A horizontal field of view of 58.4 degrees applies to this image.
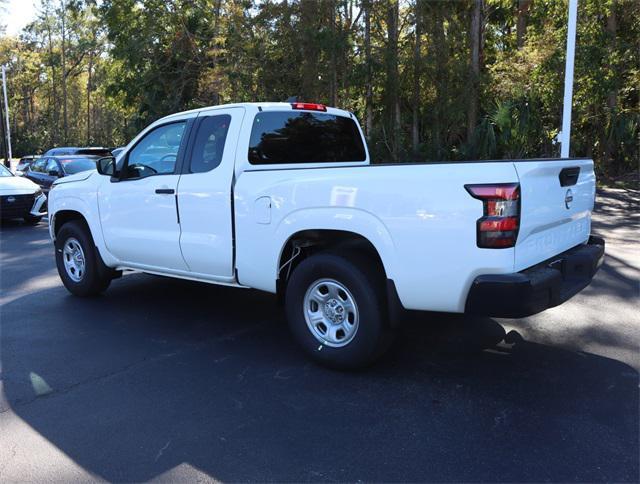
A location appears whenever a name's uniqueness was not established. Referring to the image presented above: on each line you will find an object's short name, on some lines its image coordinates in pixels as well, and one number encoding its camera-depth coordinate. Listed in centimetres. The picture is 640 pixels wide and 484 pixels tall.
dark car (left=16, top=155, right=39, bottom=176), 2099
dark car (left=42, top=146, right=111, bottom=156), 1611
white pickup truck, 357
